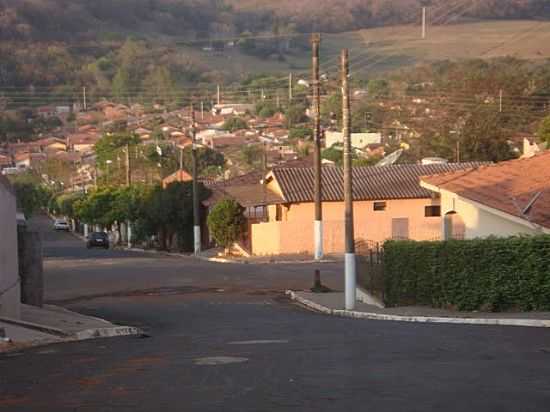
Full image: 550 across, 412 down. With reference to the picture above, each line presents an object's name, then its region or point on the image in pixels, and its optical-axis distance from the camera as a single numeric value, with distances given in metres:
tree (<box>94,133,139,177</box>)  135.12
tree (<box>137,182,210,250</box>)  79.31
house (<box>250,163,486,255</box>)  64.31
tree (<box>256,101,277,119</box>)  196.50
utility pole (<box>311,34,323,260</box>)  54.31
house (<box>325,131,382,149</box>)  123.41
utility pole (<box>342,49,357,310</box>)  31.16
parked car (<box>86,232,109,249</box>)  94.69
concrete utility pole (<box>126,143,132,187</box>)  105.51
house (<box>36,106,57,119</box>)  195.50
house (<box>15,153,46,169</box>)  179.25
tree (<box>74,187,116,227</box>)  105.31
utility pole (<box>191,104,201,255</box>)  72.50
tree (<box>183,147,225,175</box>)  132.57
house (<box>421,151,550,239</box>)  33.03
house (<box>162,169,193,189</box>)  90.38
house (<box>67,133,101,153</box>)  194.00
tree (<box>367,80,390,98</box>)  123.22
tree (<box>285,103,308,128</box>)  178.88
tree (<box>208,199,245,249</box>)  69.06
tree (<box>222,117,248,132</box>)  196.15
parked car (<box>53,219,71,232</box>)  141.50
